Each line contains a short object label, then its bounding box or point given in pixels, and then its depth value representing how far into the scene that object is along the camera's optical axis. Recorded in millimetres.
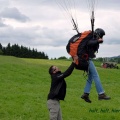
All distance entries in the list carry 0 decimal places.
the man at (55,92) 9766
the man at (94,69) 8016
